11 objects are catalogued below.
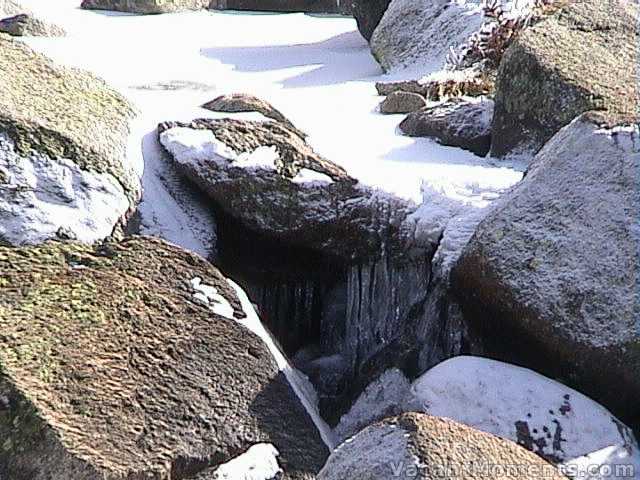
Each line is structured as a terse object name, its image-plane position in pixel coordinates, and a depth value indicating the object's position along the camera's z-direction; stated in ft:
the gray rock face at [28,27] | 57.72
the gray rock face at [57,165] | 28.19
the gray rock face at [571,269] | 25.67
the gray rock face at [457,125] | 39.09
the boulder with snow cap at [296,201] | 32.07
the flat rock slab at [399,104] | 42.34
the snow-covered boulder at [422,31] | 52.26
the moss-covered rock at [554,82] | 36.06
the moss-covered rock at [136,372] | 21.16
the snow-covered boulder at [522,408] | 24.35
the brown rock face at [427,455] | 18.42
